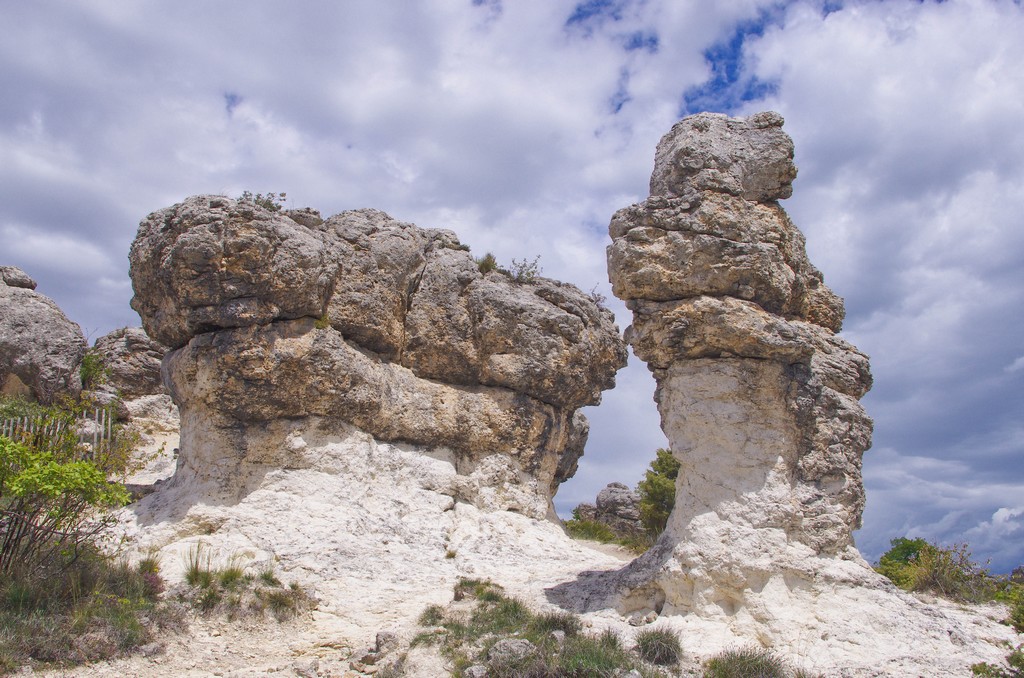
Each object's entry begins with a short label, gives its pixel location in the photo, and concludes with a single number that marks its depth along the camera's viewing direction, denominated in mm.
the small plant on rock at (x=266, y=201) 14375
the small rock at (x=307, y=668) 8762
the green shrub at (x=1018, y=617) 8062
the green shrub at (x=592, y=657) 8070
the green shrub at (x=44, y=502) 9383
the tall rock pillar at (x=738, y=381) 9285
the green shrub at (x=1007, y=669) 7406
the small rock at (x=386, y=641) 9218
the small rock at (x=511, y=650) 8289
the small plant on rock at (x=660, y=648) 8484
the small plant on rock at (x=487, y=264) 16297
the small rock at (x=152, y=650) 8828
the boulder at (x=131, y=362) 18656
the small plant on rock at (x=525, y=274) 16453
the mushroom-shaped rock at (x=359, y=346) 12773
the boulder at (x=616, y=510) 22844
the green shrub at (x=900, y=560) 10625
